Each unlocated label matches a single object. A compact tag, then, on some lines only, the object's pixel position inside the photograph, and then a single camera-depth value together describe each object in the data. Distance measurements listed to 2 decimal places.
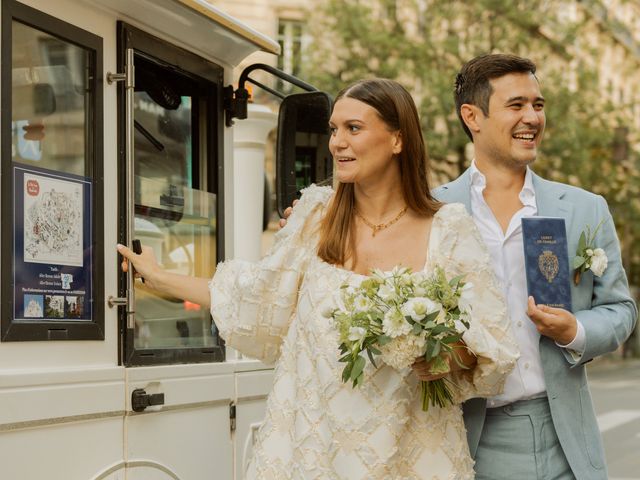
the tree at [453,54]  24.50
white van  2.81
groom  3.21
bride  2.98
